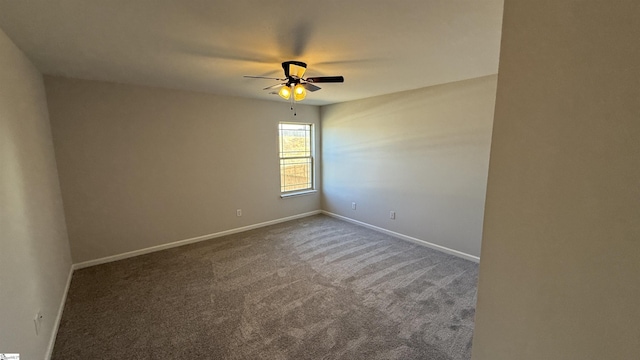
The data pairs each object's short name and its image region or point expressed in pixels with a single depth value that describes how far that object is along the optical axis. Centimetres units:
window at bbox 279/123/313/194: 506
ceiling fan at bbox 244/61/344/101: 233
